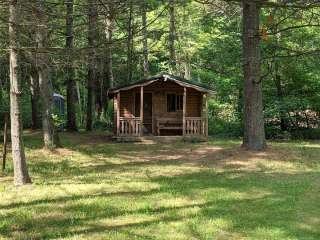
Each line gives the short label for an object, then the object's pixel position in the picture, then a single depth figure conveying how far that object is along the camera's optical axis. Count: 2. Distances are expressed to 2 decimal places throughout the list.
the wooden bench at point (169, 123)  26.28
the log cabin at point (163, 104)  25.42
